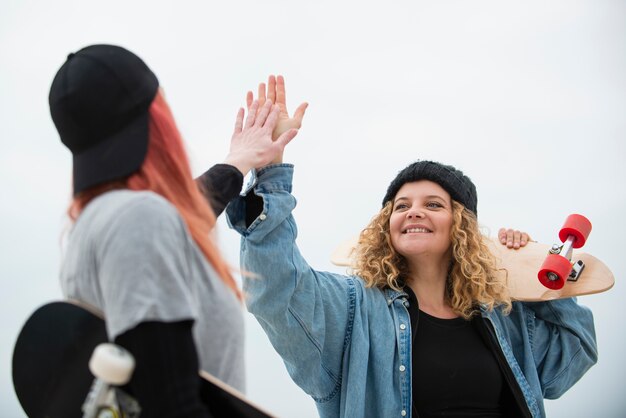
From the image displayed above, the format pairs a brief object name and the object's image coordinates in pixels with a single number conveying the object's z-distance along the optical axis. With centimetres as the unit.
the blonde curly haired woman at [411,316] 226
